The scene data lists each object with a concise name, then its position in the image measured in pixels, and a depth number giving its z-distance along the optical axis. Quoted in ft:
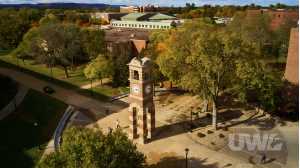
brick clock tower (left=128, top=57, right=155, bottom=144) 109.81
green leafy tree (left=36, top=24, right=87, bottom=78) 198.08
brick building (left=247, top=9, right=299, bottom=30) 295.11
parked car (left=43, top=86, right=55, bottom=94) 169.37
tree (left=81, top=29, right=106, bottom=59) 203.92
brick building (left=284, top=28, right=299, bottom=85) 159.94
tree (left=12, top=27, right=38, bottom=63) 213.25
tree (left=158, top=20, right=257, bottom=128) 115.65
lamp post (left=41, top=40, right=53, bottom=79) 204.13
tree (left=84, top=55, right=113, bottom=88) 170.91
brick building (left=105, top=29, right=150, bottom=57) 221.46
